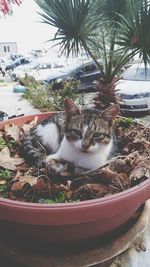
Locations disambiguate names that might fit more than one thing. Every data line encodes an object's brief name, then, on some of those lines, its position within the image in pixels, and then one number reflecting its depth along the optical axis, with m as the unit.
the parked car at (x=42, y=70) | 4.93
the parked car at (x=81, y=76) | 4.21
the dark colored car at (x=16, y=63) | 8.83
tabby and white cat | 0.82
